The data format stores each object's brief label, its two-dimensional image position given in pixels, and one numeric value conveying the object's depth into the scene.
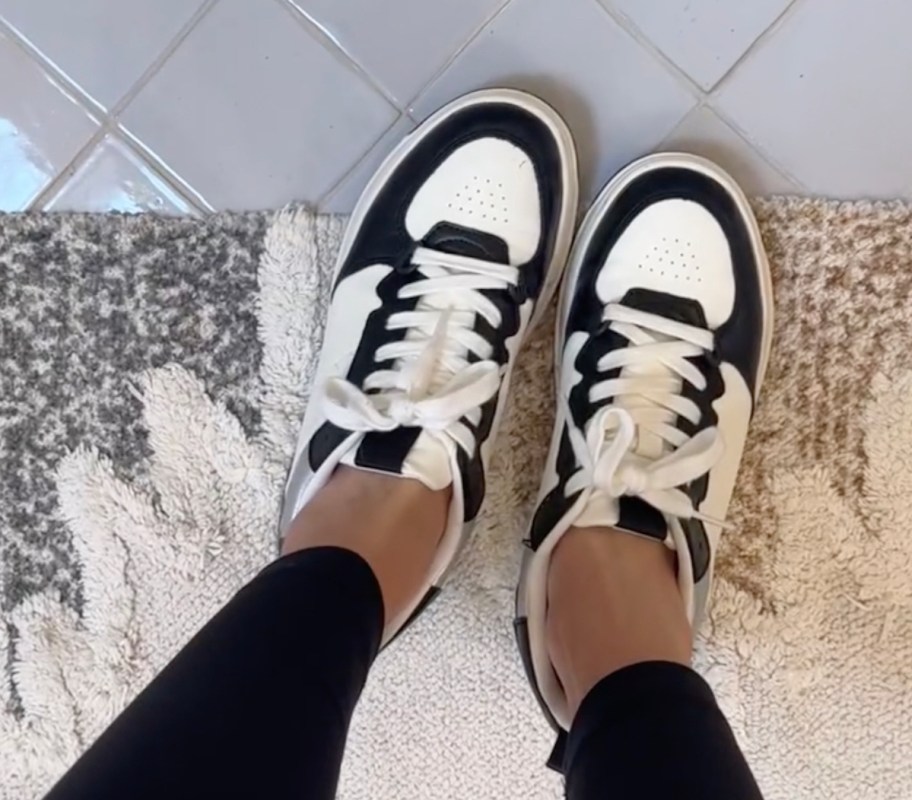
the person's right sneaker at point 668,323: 0.75
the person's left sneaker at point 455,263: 0.75
